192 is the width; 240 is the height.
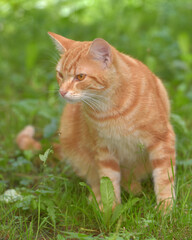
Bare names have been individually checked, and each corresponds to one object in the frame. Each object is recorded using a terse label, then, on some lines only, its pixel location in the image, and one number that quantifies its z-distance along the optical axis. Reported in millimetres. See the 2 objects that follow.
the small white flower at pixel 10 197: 4902
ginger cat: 4629
